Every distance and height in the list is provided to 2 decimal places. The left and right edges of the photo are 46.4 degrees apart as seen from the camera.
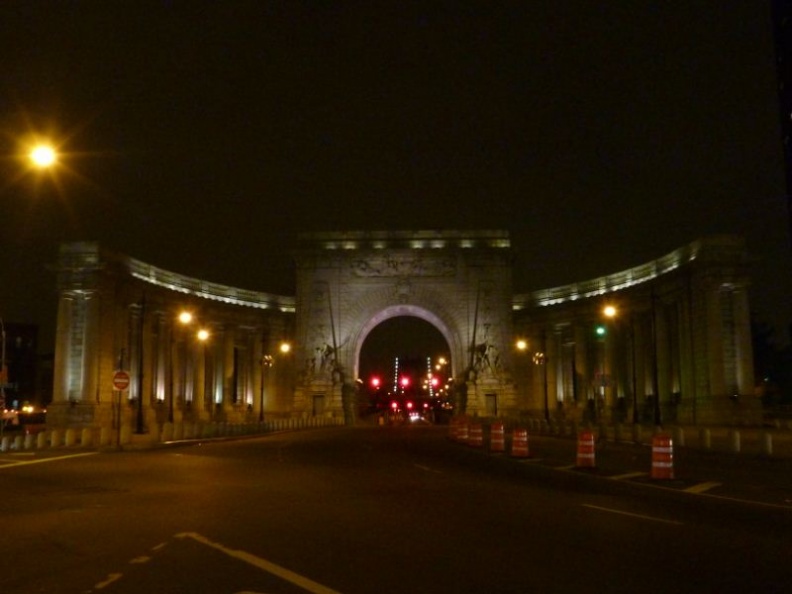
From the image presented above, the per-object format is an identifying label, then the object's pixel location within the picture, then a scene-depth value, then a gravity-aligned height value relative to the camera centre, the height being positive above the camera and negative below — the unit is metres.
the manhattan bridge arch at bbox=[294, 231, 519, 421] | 95.44 +12.54
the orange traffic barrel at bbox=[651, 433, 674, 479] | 21.67 -1.13
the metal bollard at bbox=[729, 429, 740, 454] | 33.09 -1.19
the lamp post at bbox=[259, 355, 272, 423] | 75.89 +4.22
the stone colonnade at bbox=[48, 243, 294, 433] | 62.09 +5.67
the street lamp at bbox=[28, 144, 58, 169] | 18.38 +5.18
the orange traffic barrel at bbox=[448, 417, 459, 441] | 46.48 -0.99
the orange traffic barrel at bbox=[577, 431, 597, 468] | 25.58 -1.18
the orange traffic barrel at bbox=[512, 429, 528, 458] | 31.05 -1.13
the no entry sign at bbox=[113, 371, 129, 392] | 40.28 +1.44
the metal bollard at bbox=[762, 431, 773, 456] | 31.11 -1.23
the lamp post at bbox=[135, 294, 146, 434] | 52.49 +0.05
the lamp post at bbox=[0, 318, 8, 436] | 40.97 +1.67
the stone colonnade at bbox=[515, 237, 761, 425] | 63.31 +5.58
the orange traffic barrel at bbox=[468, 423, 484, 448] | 40.12 -1.09
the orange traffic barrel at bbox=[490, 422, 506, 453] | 34.25 -1.03
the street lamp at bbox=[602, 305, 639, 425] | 48.92 +2.75
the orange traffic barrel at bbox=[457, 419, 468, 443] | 43.91 -0.99
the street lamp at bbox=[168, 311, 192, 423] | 50.59 +4.41
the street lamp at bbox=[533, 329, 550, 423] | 69.44 +4.04
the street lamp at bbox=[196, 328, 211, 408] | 89.60 +2.49
